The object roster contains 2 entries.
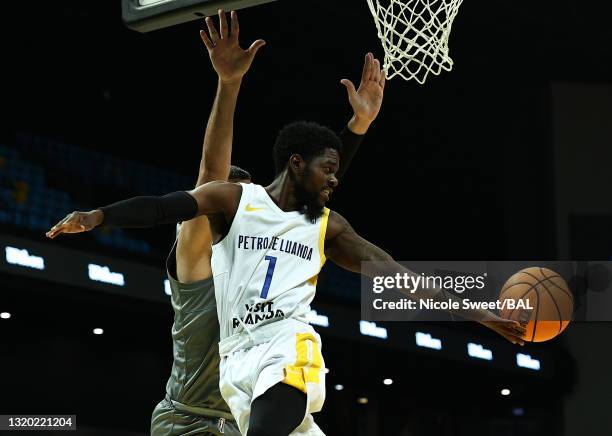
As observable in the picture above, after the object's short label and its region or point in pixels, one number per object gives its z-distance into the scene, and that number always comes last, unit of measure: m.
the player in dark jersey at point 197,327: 6.18
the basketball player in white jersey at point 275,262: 4.96
